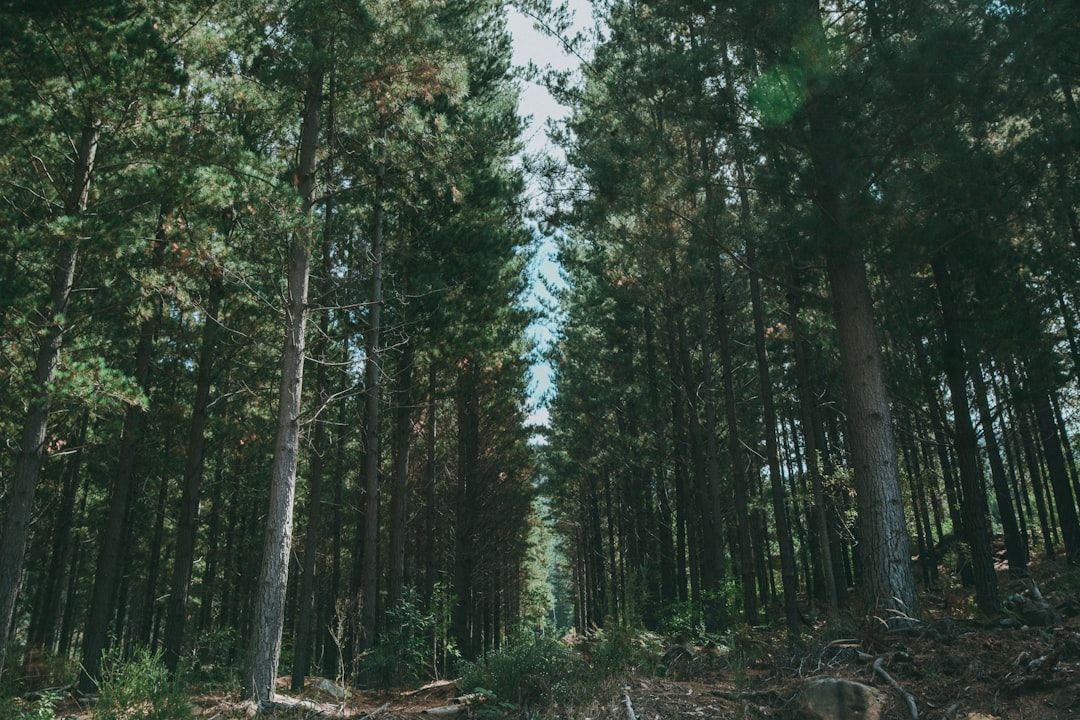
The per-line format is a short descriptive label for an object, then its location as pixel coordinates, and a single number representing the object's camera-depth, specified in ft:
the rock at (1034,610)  20.99
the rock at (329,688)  30.66
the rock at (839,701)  15.29
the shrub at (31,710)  18.39
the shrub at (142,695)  16.98
